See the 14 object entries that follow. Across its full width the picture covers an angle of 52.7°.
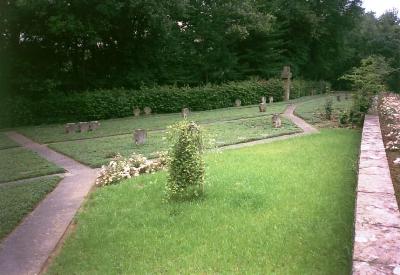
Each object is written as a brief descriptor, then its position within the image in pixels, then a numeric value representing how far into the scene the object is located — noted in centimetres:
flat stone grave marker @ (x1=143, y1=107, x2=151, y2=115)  2641
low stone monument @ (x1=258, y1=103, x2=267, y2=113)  2365
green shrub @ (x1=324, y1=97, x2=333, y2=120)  1844
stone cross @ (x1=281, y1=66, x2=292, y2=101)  3522
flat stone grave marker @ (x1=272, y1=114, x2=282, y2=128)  1656
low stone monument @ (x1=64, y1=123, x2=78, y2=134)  1819
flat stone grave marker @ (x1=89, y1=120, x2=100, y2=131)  1887
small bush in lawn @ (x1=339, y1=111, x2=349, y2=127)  1598
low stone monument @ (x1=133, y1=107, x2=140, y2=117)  2573
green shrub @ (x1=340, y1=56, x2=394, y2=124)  1554
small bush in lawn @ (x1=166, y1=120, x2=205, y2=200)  696
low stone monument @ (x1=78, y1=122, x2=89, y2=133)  1866
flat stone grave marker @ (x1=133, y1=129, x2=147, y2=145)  1364
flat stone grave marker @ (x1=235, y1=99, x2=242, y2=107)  3058
